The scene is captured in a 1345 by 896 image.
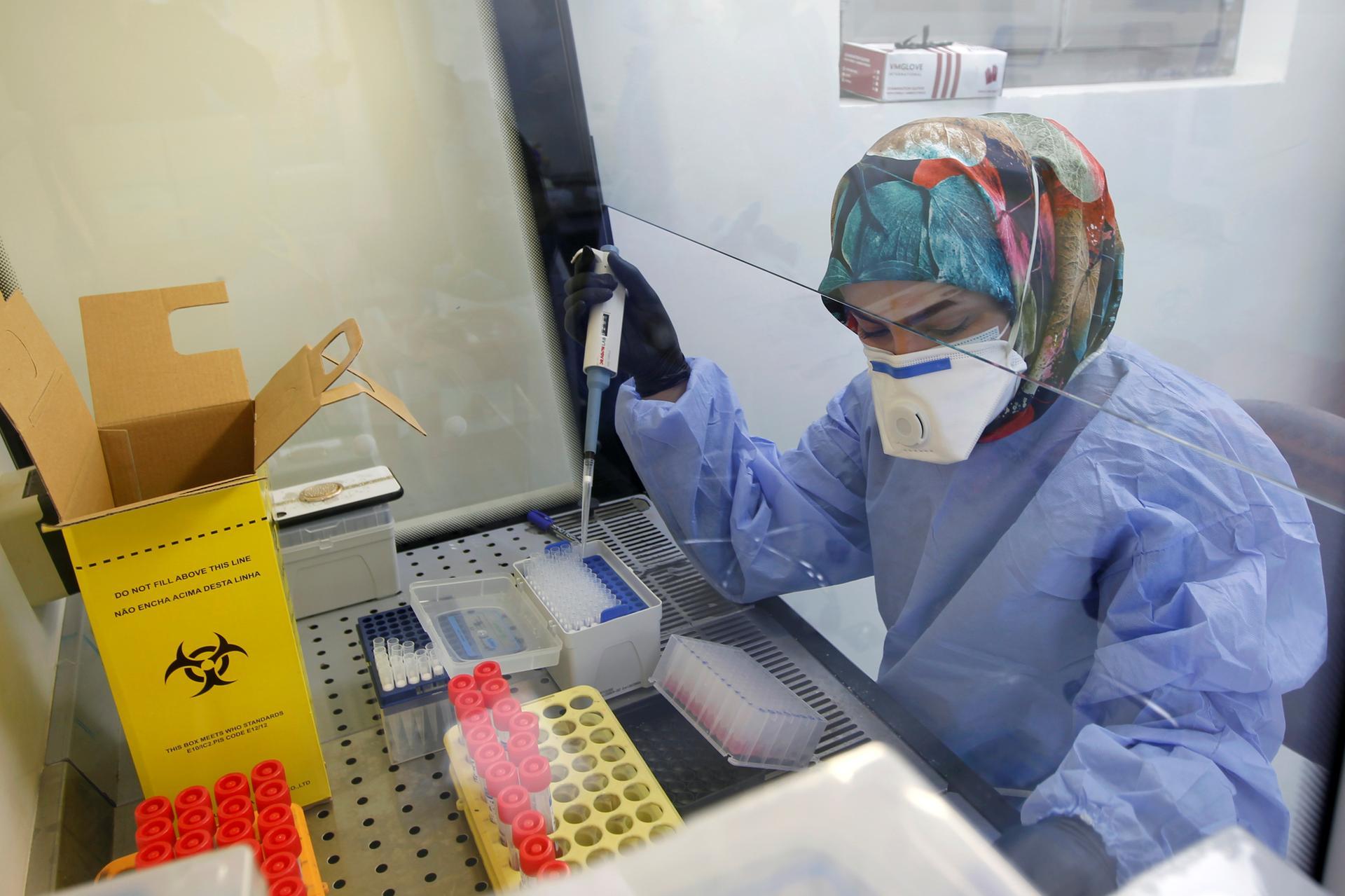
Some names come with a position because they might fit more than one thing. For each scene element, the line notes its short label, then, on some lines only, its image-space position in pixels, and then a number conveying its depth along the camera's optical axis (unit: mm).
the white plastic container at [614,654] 881
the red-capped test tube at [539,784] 684
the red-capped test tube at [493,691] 799
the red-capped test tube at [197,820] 674
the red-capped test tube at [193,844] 652
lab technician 569
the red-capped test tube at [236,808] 685
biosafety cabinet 665
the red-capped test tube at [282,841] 654
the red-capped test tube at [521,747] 728
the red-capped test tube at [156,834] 665
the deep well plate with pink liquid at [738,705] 785
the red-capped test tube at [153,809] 685
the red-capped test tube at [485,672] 829
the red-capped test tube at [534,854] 635
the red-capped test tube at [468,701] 790
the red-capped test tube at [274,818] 682
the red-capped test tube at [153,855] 643
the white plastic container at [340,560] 1085
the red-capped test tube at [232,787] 714
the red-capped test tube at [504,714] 777
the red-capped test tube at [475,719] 783
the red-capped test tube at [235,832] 666
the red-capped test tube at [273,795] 716
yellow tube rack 663
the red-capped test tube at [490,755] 738
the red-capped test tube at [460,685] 809
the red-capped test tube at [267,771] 739
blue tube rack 871
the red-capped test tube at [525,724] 765
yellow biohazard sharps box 687
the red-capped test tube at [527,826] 655
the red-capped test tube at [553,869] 618
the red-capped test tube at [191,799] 705
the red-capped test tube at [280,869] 620
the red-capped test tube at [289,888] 613
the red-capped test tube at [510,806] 672
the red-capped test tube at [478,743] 750
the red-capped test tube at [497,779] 708
